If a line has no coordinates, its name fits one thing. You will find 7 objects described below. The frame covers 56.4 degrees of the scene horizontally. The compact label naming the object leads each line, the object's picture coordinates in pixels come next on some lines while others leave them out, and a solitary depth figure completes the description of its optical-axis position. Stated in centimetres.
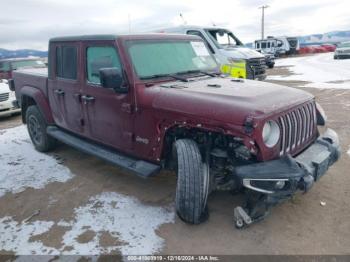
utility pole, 5254
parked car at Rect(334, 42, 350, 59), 2559
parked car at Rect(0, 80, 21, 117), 891
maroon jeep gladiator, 288
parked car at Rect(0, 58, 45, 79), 1270
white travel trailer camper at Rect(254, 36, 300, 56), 3584
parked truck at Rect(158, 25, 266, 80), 1030
